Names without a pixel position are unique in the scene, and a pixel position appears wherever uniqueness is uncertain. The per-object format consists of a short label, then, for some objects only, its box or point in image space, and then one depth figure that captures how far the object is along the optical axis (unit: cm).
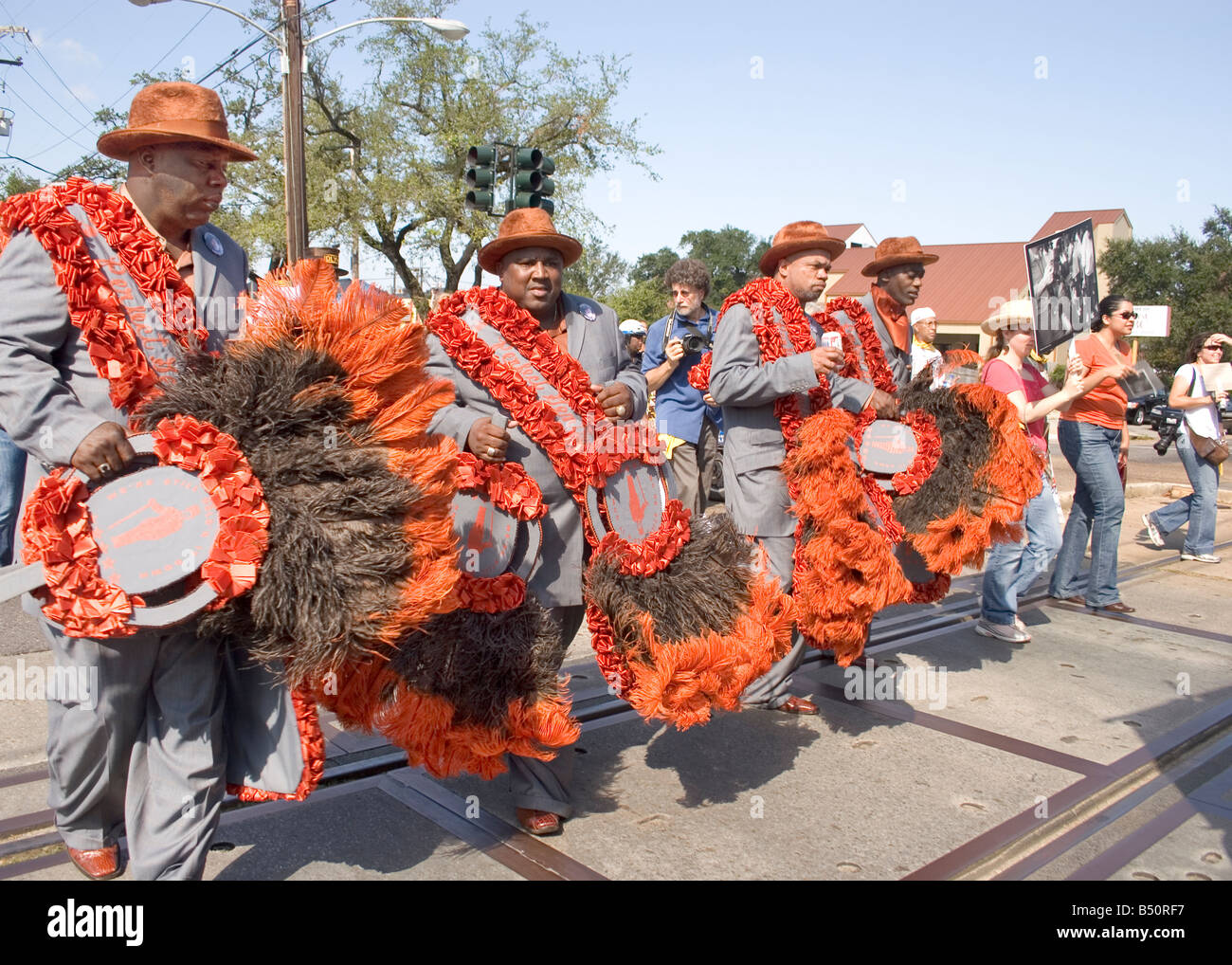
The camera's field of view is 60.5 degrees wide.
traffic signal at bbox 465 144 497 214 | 905
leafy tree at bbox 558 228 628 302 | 2933
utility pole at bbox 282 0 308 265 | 1299
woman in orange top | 678
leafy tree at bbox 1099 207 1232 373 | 3425
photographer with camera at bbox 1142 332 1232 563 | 852
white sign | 1705
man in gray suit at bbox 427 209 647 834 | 354
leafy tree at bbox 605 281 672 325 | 3234
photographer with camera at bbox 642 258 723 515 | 707
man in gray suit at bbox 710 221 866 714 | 448
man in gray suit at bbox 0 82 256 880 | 264
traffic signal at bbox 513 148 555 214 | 912
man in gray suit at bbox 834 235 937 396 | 521
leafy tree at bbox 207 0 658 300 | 2633
